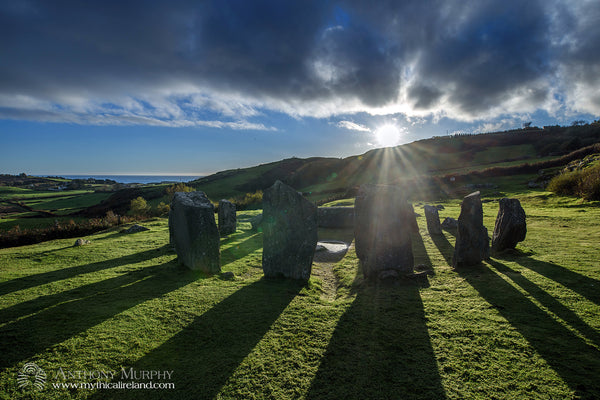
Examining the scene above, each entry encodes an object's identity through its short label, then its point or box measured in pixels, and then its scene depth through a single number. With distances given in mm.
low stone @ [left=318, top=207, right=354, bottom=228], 17172
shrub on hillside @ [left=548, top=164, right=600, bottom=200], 15581
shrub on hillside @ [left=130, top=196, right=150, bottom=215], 38534
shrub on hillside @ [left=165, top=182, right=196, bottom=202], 43600
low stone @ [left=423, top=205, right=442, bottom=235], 13555
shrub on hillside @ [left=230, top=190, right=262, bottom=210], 42219
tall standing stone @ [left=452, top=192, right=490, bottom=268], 8234
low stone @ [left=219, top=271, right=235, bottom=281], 7989
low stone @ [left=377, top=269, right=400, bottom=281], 7586
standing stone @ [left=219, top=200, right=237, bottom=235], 15539
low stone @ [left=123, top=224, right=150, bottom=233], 15850
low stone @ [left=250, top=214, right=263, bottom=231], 17000
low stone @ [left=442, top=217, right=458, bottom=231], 14708
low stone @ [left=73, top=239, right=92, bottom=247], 12053
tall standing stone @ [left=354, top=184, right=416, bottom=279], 7828
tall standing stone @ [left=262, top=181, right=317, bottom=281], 7938
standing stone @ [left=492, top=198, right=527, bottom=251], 8906
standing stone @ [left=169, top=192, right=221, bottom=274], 8297
